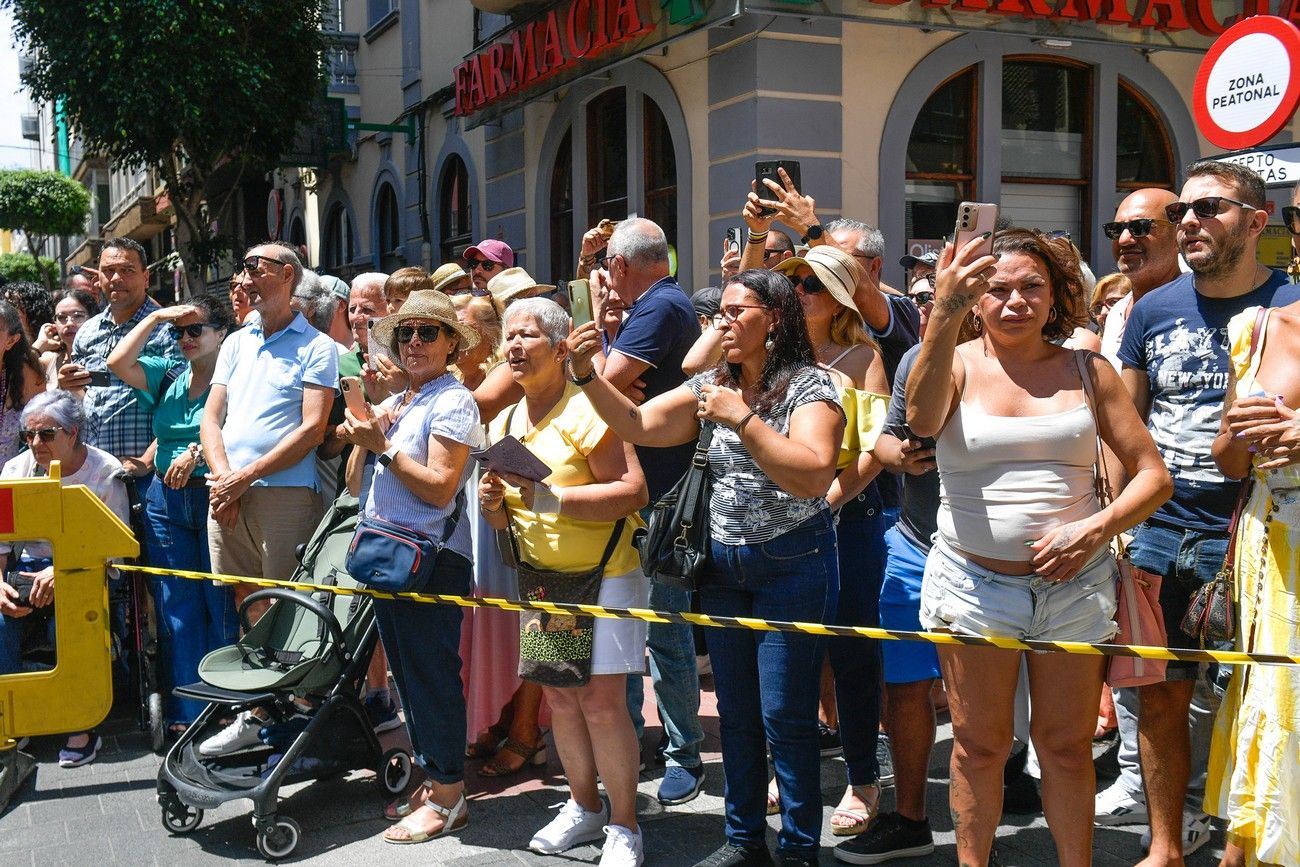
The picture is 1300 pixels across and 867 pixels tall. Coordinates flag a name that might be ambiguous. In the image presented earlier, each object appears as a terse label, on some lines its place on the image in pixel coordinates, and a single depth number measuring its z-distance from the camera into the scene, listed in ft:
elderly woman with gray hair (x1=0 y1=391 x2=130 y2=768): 17.13
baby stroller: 13.67
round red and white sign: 20.30
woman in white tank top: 10.39
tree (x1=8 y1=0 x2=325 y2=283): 52.65
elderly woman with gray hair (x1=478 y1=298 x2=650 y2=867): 12.85
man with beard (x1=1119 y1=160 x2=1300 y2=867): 11.69
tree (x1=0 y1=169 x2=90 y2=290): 141.18
